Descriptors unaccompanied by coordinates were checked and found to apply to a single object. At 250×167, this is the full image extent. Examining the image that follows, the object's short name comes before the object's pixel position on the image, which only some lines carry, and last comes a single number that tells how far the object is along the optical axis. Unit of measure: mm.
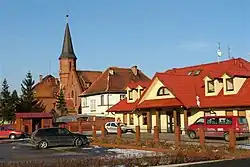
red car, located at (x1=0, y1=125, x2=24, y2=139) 47175
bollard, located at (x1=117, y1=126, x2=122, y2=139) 32762
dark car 30578
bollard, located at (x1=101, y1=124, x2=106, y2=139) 34031
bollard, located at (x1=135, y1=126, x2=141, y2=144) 28953
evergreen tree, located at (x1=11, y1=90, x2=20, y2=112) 80125
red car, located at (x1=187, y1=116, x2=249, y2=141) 32281
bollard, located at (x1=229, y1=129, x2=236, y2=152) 21969
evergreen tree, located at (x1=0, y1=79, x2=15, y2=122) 77812
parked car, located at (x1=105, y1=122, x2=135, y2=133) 49594
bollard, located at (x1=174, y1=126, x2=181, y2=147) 25975
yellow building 39156
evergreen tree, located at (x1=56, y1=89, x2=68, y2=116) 86375
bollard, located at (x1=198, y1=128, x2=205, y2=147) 24719
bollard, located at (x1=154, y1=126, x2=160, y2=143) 27469
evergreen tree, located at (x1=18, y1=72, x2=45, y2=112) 82188
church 83306
